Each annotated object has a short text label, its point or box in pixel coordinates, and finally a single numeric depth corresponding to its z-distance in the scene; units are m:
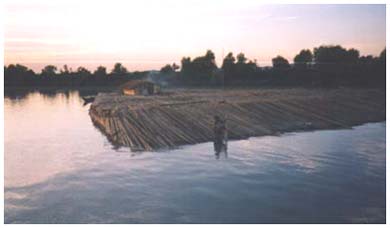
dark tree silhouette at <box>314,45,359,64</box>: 43.06
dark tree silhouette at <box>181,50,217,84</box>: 51.56
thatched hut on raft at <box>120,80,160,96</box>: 34.03
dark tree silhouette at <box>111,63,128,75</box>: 78.94
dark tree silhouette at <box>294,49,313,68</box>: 53.81
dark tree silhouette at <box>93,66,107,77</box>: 73.41
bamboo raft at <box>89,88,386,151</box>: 14.74
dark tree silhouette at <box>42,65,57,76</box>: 75.10
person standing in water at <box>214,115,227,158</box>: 13.79
